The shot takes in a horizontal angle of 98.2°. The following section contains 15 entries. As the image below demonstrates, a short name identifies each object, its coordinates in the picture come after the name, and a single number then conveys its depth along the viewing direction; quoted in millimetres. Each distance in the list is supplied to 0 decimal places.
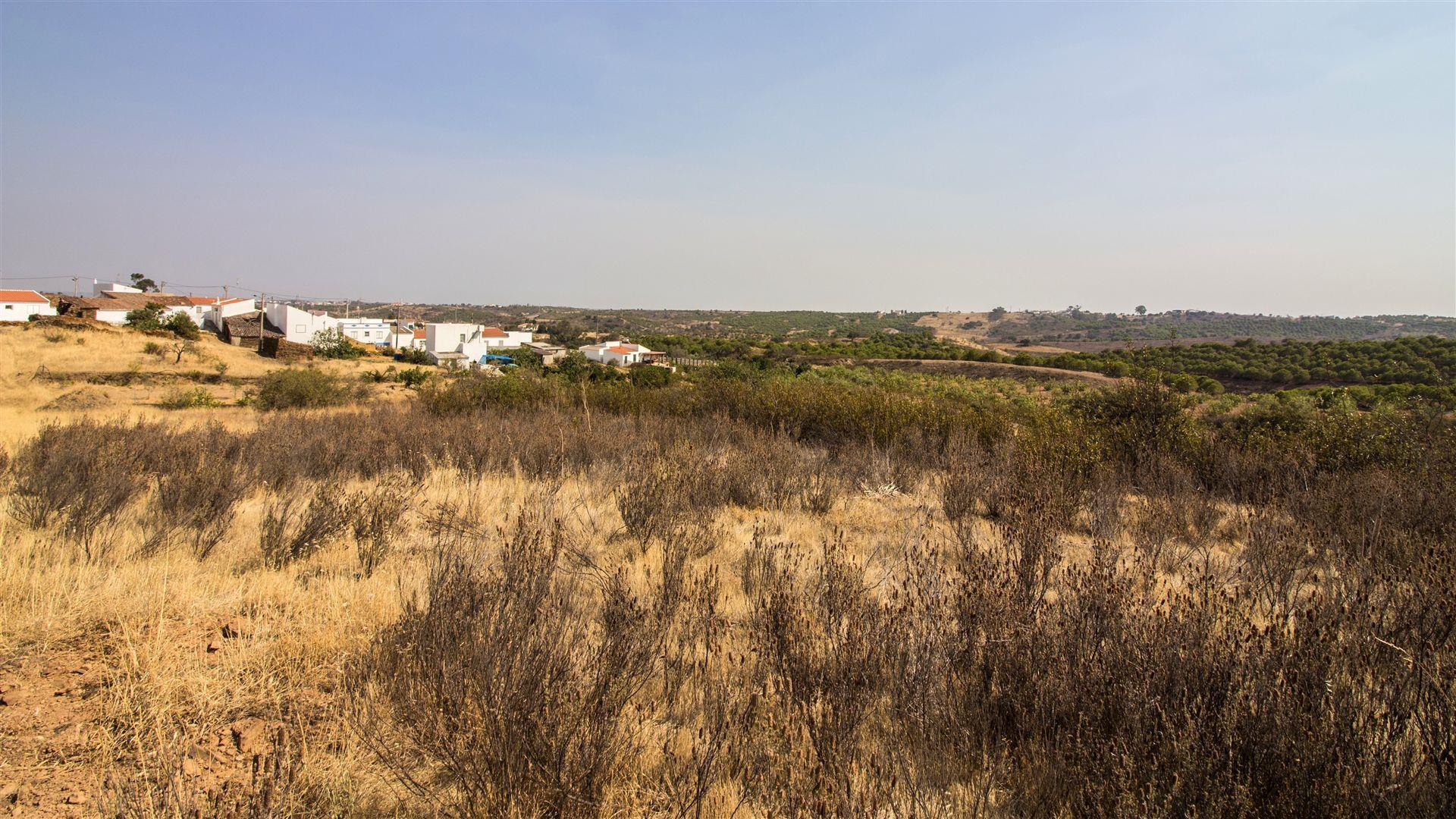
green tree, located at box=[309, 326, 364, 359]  41406
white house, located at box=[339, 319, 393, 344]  58312
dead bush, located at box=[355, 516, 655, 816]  1927
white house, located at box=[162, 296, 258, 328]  55219
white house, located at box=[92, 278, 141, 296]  68438
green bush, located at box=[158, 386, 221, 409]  20741
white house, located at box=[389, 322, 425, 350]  56750
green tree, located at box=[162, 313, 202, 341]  34103
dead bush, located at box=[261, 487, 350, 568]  4273
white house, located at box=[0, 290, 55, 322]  47938
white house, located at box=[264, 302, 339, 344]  50875
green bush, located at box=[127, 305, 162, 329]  34781
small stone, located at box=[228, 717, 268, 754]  2219
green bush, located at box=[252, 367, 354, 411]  19656
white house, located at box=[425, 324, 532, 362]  53875
